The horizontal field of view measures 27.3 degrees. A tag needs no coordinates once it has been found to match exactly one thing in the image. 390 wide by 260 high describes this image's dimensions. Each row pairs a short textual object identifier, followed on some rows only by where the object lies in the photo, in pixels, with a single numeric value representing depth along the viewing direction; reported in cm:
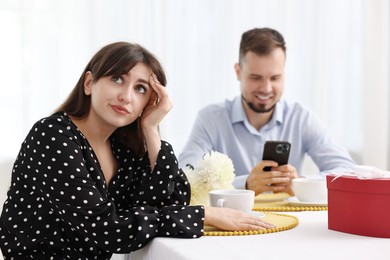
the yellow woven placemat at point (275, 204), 197
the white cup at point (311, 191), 202
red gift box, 165
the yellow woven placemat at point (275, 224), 169
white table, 151
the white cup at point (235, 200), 184
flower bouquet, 198
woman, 169
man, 275
